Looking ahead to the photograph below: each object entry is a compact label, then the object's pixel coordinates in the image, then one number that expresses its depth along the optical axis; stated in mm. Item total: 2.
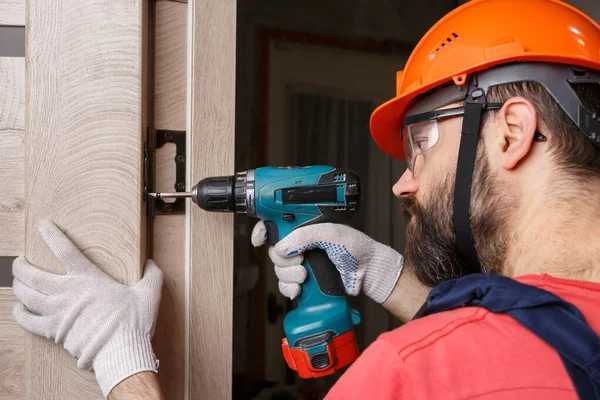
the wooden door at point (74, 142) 950
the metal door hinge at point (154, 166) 1042
